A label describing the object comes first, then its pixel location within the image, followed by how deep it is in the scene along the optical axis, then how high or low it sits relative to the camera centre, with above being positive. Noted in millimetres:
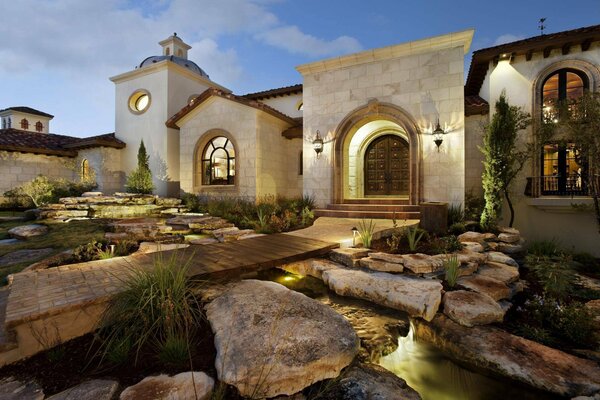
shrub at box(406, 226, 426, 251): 5848 -1032
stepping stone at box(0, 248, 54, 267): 4979 -1140
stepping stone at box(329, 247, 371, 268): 5259 -1204
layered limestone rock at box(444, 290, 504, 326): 3594 -1562
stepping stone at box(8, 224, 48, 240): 6955 -892
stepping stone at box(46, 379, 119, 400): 2004 -1475
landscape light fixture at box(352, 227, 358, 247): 6258 -963
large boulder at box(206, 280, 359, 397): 2322 -1450
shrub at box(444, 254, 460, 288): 4520 -1291
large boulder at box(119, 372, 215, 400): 2016 -1471
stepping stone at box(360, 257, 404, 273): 4863 -1283
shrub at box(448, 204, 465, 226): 8320 -629
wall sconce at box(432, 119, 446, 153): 8961 +2011
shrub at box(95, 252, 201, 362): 2676 -1205
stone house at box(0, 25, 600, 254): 9148 +2595
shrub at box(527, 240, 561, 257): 7766 -1626
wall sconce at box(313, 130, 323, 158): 10739 +2040
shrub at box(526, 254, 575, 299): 4484 -1443
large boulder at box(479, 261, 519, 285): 5023 -1503
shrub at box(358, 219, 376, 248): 6184 -935
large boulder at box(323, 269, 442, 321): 3875 -1467
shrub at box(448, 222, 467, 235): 7477 -953
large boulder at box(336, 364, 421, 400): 2332 -1715
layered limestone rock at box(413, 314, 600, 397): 2588 -1759
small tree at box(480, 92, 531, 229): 8430 +1183
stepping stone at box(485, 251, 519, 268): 5912 -1417
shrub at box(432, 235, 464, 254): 5688 -1089
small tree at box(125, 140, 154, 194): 13930 +969
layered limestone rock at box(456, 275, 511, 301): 4344 -1511
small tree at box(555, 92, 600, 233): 7098 +1735
